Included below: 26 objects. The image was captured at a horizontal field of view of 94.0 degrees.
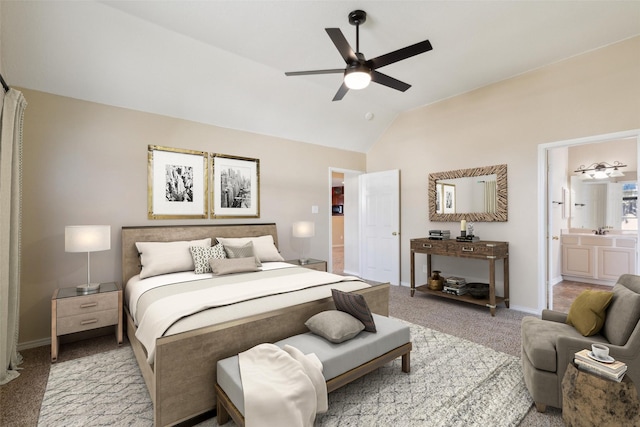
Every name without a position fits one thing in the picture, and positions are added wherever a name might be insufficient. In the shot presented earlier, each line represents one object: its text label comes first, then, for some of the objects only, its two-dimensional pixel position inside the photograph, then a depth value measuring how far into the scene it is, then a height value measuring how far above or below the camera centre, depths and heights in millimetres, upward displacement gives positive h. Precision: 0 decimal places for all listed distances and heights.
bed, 1741 -897
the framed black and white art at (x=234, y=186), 4184 +387
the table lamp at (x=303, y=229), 4637 -262
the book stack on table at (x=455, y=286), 4176 -1041
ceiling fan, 2268 +1257
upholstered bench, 1716 -974
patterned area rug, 1892 -1300
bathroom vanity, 4934 -763
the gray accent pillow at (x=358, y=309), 2238 -733
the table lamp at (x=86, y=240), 2799 -252
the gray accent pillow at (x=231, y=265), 3211 -578
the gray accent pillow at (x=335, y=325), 2066 -810
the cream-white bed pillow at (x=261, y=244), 3778 -432
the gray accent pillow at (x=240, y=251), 3547 -465
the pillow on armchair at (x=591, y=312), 2036 -699
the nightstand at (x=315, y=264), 4322 -754
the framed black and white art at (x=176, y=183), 3688 +385
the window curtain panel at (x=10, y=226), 2291 -105
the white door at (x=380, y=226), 5395 -258
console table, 3789 -559
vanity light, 5227 +761
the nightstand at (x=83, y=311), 2643 -904
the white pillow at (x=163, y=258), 3211 -494
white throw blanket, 1530 -941
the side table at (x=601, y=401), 1534 -997
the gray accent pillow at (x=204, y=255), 3316 -485
